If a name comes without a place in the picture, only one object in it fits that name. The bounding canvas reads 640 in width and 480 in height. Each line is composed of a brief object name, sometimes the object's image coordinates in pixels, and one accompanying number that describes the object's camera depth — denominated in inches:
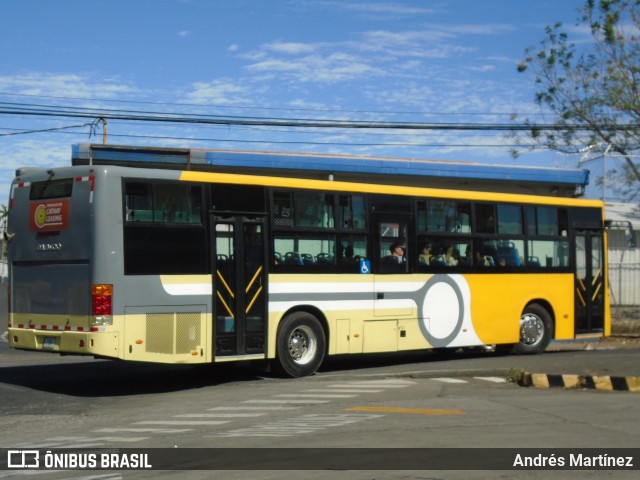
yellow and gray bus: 564.7
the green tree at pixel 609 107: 1227.2
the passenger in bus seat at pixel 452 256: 751.1
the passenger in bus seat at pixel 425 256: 733.4
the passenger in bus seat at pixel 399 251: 715.4
